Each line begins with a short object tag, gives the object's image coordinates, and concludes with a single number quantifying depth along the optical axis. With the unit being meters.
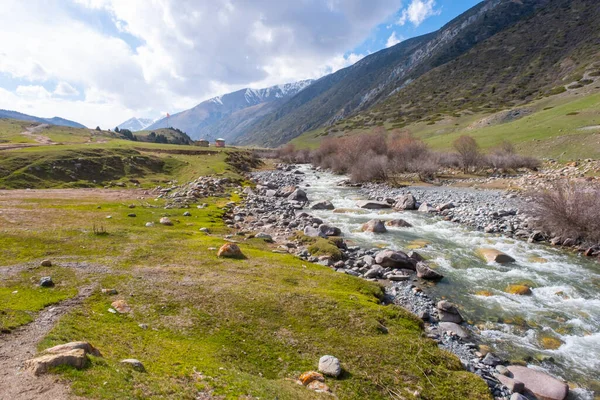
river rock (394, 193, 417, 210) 37.56
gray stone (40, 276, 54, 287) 11.89
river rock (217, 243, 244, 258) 17.69
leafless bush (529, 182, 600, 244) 20.59
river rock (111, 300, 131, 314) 10.65
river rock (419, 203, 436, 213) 35.44
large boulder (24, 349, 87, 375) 6.45
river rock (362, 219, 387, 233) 27.62
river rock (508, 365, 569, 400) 9.36
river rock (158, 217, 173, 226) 25.41
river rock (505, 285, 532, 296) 16.05
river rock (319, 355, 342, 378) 8.56
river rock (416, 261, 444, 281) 17.77
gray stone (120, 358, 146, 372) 7.37
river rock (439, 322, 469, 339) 12.21
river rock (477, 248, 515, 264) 20.14
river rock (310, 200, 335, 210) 38.44
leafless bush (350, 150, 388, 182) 59.84
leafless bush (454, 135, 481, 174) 60.66
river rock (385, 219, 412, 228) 29.39
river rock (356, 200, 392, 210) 38.12
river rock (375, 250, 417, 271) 19.16
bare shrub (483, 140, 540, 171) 52.63
